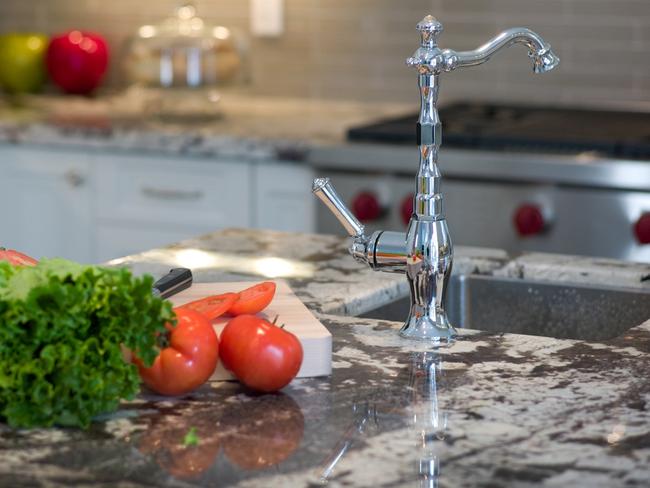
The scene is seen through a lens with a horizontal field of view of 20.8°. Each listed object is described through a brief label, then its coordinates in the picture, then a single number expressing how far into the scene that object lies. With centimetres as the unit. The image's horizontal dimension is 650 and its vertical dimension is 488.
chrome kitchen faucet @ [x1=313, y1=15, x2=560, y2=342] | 175
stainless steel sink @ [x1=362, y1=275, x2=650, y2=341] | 202
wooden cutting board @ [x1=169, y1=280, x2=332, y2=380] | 163
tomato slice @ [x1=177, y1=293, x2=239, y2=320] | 167
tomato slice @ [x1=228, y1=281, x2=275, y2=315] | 170
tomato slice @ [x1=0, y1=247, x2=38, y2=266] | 166
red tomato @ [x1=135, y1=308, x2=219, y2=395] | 155
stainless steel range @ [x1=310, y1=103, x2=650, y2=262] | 270
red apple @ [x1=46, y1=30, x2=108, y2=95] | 368
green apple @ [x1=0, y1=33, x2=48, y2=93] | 372
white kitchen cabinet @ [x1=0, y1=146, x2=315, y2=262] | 302
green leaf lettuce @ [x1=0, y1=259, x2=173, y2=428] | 147
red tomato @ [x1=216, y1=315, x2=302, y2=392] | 156
